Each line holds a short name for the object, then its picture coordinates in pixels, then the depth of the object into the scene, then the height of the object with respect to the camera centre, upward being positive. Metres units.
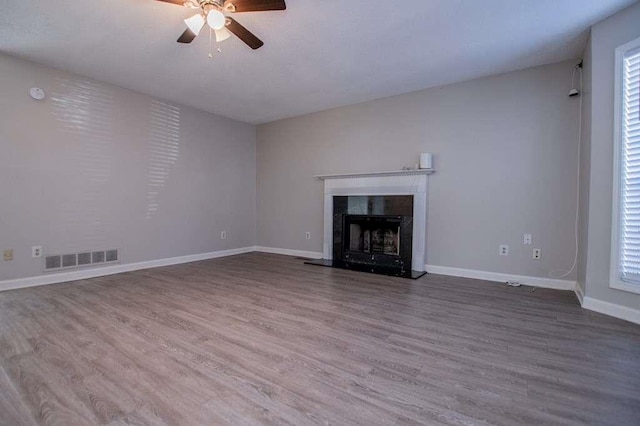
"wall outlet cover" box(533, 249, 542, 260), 3.19 -0.52
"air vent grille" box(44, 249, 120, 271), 3.27 -0.67
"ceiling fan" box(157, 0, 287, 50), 1.98 +1.35
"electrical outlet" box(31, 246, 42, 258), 3.14 -0.53
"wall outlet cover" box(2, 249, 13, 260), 2.97 -0.53
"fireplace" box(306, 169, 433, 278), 3.85 -0.23
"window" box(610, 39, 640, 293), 2.20 +0.27
